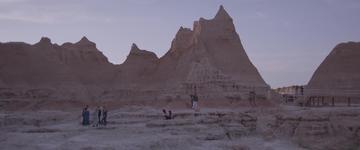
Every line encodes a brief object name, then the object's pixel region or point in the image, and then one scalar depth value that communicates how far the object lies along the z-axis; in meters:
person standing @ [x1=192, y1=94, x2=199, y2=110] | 44.45
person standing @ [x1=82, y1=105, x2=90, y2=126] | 34.88
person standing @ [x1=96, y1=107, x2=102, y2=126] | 34.47
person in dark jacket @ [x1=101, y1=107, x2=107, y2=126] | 34.38
